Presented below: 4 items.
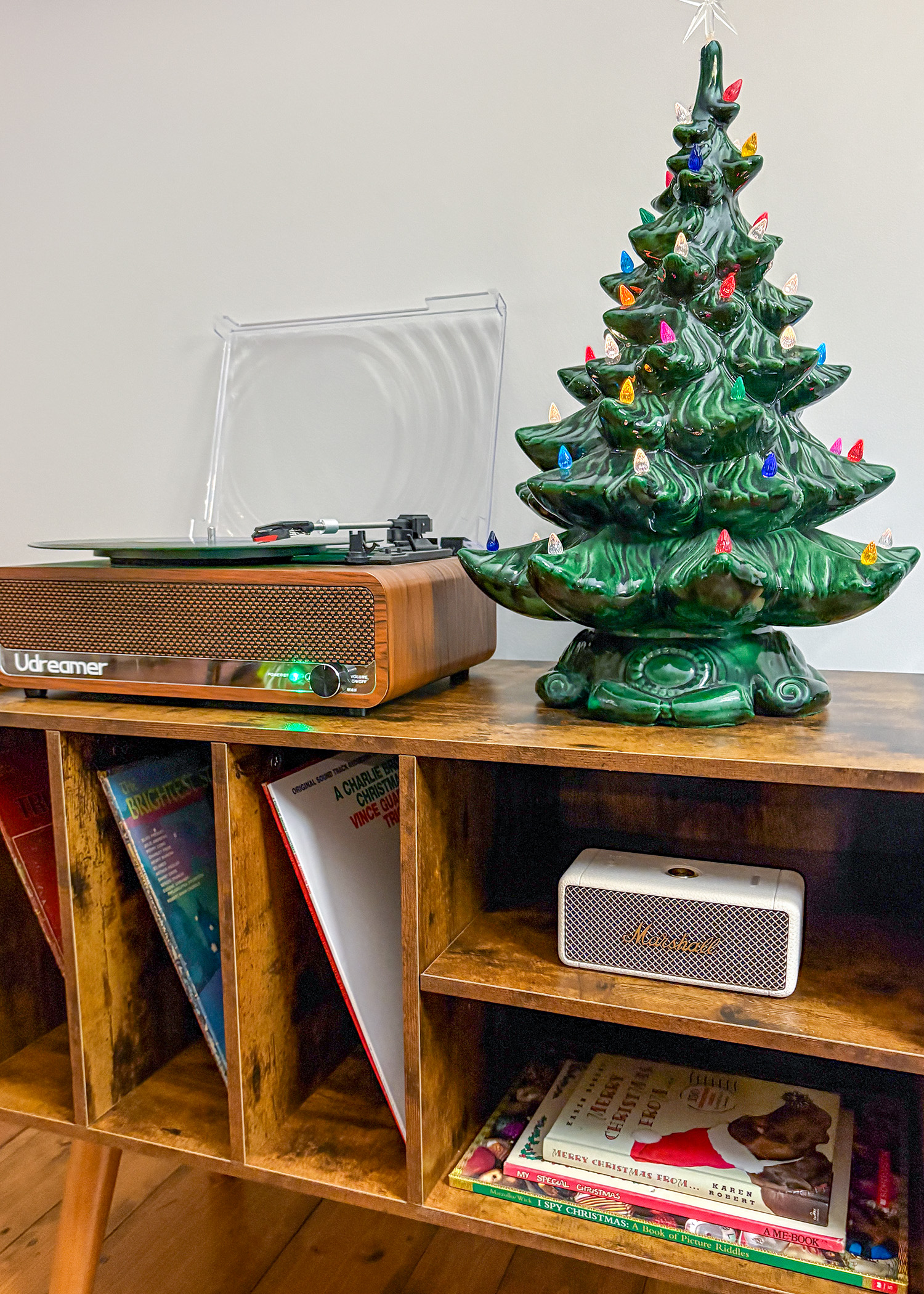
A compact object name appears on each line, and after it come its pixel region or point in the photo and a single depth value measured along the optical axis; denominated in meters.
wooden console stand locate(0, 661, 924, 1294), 0.75
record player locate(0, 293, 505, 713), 0.86
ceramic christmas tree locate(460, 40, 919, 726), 0.79
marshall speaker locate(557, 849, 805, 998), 0.76
